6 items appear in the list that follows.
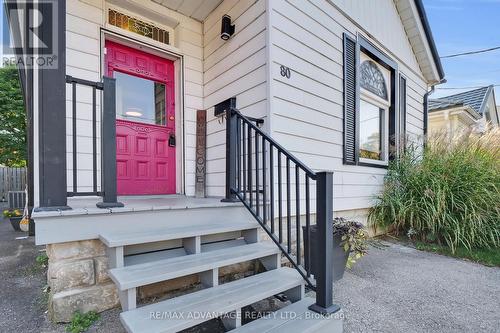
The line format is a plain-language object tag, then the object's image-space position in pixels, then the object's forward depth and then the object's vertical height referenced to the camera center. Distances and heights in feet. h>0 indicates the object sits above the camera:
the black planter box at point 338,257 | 8.09 -2.78
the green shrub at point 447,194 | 11.88 -1.37
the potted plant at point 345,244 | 8.07 -2.32
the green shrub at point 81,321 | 5.18 -3.02
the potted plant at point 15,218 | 15.90 -2.91
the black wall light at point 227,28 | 10.39 +5.26
